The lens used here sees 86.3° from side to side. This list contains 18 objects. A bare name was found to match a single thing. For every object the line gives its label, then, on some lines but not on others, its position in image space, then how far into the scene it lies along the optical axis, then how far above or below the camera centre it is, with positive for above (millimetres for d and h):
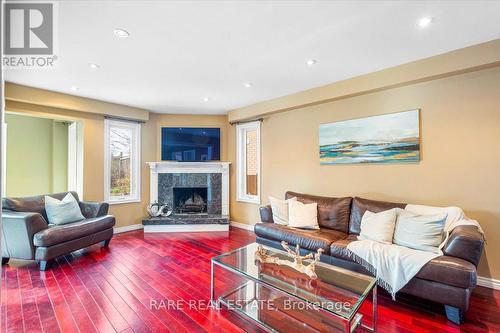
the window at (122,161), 4902 +190
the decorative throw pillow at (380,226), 2936 -645
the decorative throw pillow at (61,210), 3727 -557
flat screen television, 5500 +550
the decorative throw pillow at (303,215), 3676 -634
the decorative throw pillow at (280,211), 3880 -602
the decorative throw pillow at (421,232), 2678 -641
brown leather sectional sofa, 2303 -834
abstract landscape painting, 3334 +414
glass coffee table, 2105 -1021
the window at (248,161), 5203 +182
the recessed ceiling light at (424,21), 2348 +1327
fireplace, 5418 -341
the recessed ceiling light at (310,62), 3116 +1281
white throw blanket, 2475 -848
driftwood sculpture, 2441 -899
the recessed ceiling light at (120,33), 2505 +1319
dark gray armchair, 3240 -793
